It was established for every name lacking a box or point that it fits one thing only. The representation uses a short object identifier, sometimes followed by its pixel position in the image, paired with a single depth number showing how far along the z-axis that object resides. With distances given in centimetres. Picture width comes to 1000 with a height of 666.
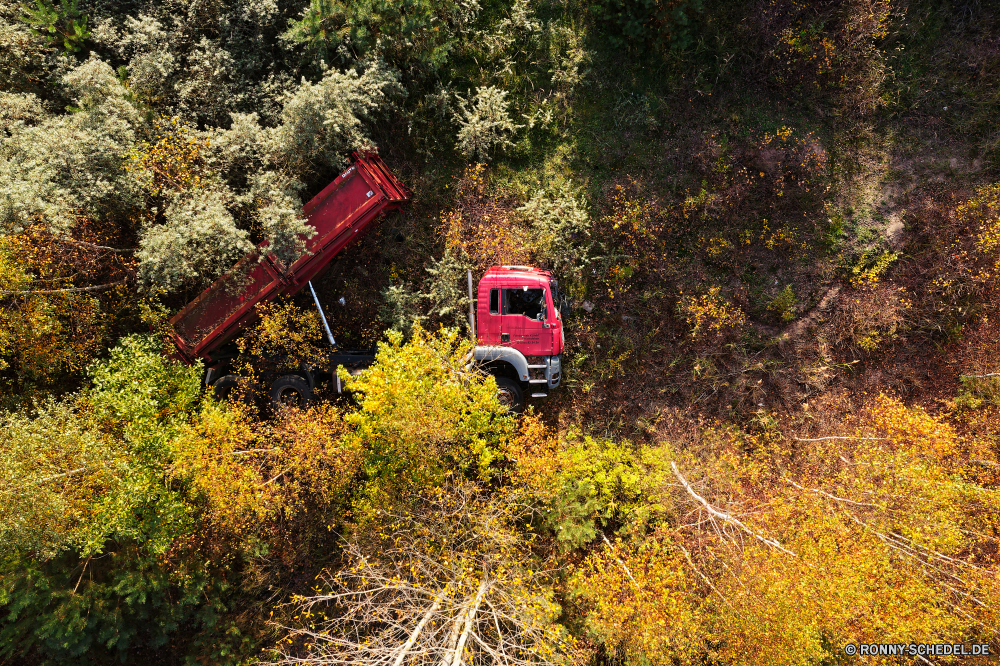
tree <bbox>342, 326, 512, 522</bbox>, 1184
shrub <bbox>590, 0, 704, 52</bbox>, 1404
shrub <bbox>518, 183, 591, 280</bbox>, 1492
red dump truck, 1299
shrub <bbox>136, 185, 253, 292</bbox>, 1183
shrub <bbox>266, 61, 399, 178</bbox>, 1254
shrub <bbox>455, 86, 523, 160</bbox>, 1467
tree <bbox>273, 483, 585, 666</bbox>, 1077
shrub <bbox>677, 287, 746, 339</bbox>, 1493
